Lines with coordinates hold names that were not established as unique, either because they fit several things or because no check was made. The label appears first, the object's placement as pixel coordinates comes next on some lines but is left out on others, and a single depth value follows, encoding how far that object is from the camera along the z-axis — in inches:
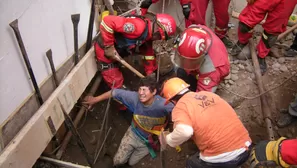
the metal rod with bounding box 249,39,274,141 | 145.8
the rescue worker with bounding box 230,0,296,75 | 164.9
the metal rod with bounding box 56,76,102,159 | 138.7
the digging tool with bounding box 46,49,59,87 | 119.7
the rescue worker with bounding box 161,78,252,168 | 102.3
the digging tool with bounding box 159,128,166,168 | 119.8
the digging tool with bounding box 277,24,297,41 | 188.9
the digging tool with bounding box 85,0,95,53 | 151.1
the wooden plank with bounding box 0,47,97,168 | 97.9
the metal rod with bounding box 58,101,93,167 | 121.5
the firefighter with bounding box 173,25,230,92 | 129.8
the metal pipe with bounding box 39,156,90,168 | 118.4
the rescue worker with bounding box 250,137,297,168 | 88.6
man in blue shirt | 136.4
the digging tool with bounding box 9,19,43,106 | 98.6
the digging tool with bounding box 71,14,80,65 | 132.3
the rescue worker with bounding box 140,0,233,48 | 190.2
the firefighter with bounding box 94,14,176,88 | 150.9
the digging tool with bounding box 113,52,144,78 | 158.6
